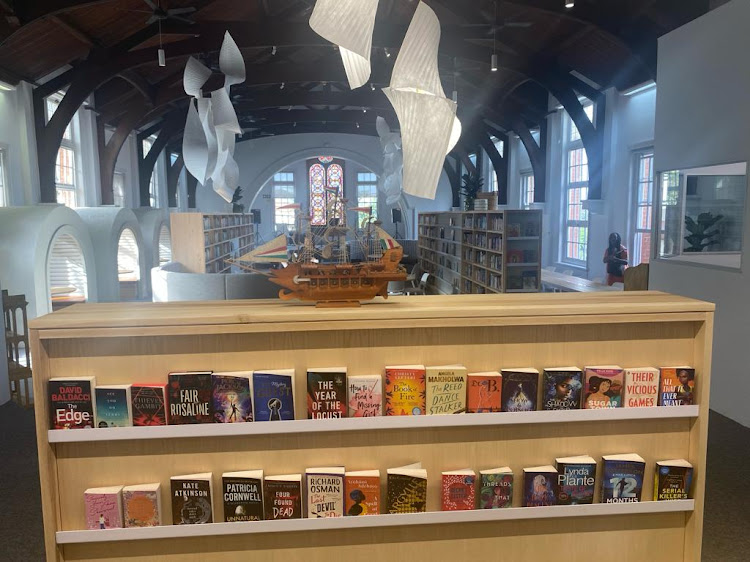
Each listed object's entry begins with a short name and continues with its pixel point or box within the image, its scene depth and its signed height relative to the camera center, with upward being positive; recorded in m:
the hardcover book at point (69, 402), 2.01 -0.66
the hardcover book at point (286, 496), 2.08 -1.03
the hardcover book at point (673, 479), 2.22 -1.05
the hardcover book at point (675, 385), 2.20 -0.67
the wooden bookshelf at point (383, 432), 2.05 -0.83
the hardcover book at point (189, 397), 2.02 -0.64
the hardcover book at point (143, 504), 2.05 -1.05
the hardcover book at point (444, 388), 2.08 -0.64
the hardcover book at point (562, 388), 2.15 -0.66
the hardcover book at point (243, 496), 2.07 -1.03
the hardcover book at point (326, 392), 2.06 -0.65
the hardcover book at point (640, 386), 2.17 -0.66
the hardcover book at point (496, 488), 2.16 -1.05
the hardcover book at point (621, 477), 2.20 -1.03
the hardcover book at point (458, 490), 2.14 -1.04
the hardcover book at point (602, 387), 2.15 -0.66
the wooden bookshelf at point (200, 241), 10.59 -0.47
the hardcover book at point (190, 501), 2.06 -1.04
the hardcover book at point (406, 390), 2.09 -0.65
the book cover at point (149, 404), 2.02 -0.67
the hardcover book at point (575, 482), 2.18 -1.03
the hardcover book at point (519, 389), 2.12 -0.66
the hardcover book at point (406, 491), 2.11 -1.03
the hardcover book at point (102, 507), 2.05 -1.05
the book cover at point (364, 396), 2.07 -0.66
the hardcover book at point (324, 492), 2.08 -1.02
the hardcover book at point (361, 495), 2.11 -1.04
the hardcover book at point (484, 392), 2.11 -0.66
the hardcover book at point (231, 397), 2.04 -0.65
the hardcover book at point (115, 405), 2.02 -0.67
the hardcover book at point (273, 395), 2.05 -0.65
